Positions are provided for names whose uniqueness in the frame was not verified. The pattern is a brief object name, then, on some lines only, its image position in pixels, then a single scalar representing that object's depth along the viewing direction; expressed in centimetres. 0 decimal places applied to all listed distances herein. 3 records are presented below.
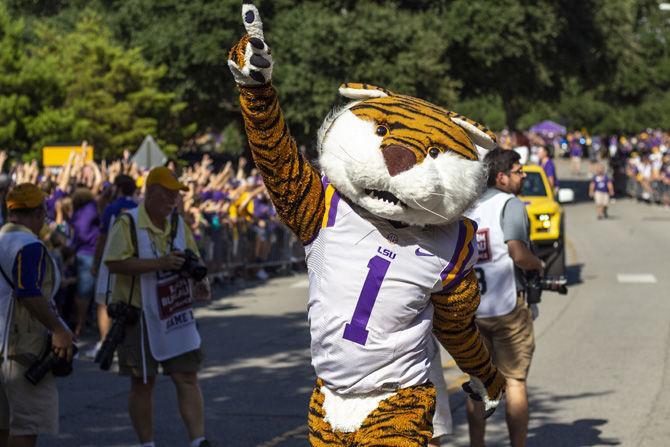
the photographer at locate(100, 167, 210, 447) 723
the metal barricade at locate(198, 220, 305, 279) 1770
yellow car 1741
